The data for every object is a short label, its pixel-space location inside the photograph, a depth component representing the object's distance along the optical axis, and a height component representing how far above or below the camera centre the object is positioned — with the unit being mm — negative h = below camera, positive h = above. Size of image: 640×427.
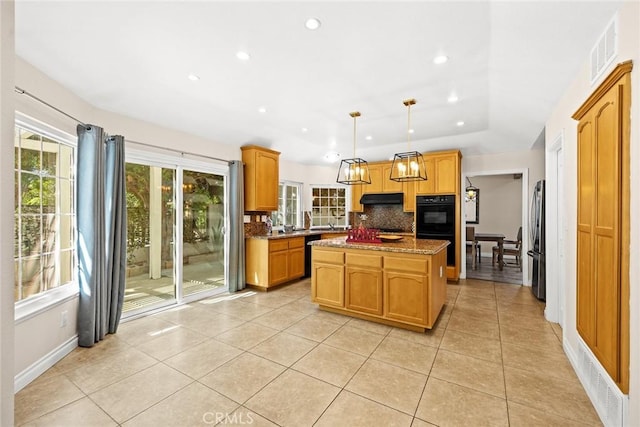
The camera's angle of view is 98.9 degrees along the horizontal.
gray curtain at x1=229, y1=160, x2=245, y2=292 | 4602 -140
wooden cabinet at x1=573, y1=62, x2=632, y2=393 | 1562 -60
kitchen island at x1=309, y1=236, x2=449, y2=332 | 2986 -803
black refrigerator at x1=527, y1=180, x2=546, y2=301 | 3828 -432
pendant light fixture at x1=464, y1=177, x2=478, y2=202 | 8234 +617
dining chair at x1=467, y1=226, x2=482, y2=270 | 6370 -620
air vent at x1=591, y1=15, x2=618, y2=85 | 1746 +1116
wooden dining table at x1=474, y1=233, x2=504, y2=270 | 6215 -604
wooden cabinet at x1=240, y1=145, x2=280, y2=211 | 4770 +611
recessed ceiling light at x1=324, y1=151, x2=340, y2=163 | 5909 +1251
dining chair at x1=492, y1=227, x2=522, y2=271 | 6227 -939
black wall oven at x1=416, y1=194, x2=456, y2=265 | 5031 -110
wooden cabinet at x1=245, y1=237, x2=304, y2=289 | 4641 -858
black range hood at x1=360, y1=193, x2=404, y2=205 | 5617 +304
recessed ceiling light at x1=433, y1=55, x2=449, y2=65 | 2311 +1319
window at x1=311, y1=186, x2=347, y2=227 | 6648 +171
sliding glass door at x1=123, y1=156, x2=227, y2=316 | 3719 -282
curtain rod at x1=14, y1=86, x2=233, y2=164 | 2088 +918
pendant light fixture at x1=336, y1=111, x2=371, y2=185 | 3803 +583
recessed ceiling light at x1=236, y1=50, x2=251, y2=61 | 2252 +1318
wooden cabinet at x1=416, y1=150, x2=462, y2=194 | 5016 +752
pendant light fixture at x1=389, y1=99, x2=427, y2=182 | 3269 +594
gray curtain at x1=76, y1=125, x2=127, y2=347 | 2699 -194
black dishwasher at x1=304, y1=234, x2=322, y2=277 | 5672 -915
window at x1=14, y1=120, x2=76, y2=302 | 2287 +23
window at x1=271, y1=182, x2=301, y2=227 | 5977 +159
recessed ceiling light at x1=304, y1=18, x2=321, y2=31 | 1859 +1312
